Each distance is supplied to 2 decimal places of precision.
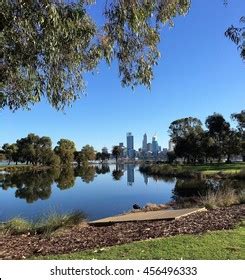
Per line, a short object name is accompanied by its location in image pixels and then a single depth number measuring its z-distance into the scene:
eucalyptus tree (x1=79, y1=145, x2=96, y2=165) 71.14
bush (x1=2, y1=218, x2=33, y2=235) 5.99
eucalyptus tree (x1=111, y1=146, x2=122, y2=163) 88.63
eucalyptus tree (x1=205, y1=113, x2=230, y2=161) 37.14
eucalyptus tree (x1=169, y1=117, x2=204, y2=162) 39.97
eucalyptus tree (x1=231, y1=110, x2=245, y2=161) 33.94
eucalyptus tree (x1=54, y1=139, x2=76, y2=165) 61.22
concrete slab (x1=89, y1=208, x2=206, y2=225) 6.33
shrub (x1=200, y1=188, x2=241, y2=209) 7.67
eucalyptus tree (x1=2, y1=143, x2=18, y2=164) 61.90
